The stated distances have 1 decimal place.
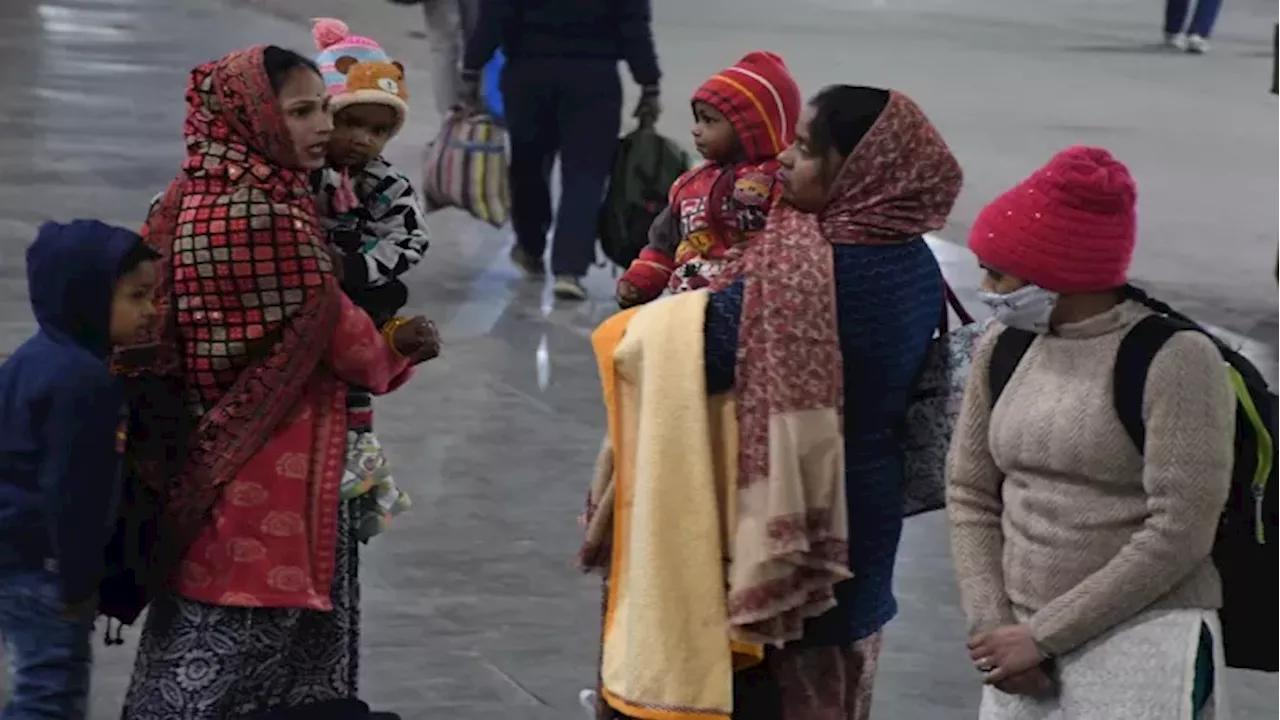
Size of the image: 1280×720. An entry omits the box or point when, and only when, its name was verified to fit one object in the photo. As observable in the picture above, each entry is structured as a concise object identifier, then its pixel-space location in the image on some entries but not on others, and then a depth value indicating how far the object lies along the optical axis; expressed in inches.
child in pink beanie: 326.0
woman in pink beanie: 247.4
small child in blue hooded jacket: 287.0
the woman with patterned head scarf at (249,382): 301.1
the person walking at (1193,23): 1573.6
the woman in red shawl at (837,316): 280.4
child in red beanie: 315.6
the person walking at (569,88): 705.0
